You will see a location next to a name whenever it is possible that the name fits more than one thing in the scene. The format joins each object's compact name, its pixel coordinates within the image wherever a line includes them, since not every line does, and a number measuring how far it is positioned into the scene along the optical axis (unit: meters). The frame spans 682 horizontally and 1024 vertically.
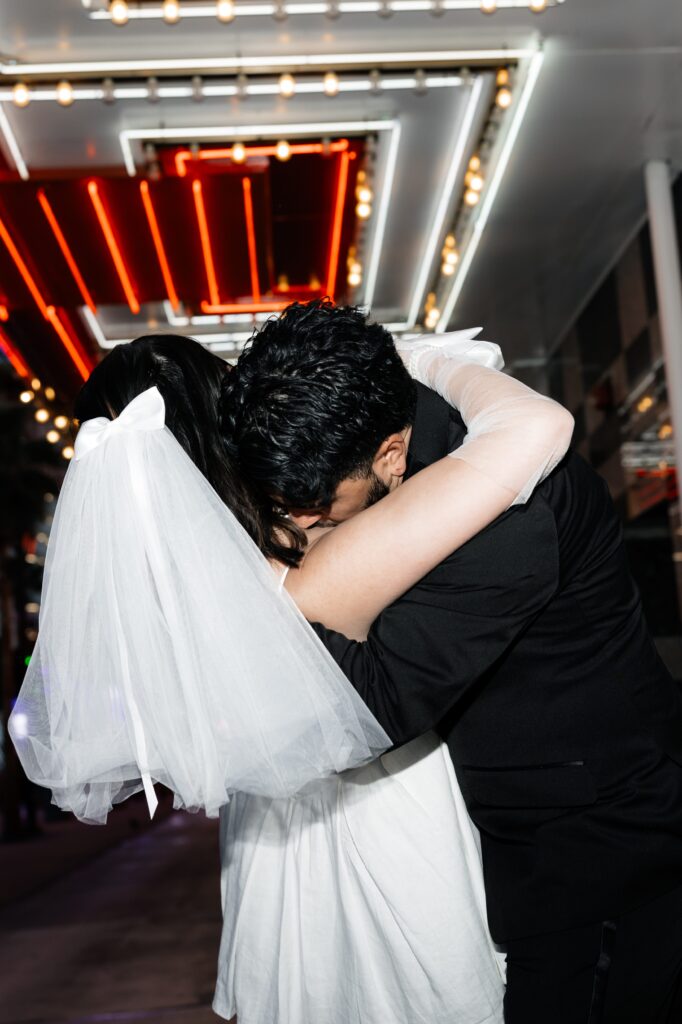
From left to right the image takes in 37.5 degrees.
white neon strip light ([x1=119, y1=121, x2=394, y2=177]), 5.39
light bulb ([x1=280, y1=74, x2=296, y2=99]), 4.86
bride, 1.53
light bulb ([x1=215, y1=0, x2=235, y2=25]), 4.33
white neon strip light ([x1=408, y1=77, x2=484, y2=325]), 5.31
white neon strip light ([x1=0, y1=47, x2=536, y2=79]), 4.84
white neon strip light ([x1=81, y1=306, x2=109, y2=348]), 7.46
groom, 1.51
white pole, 5.89
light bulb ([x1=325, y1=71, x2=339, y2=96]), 4.90
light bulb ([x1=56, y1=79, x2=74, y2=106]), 4.86
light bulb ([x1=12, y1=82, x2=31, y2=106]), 4.82
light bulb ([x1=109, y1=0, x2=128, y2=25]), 4.30
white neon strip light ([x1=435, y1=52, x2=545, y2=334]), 5.06
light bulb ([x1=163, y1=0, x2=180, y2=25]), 4.32
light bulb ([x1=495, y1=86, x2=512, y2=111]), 5.07
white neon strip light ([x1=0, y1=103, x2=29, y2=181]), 5.22
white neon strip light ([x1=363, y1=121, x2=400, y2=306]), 5.64
